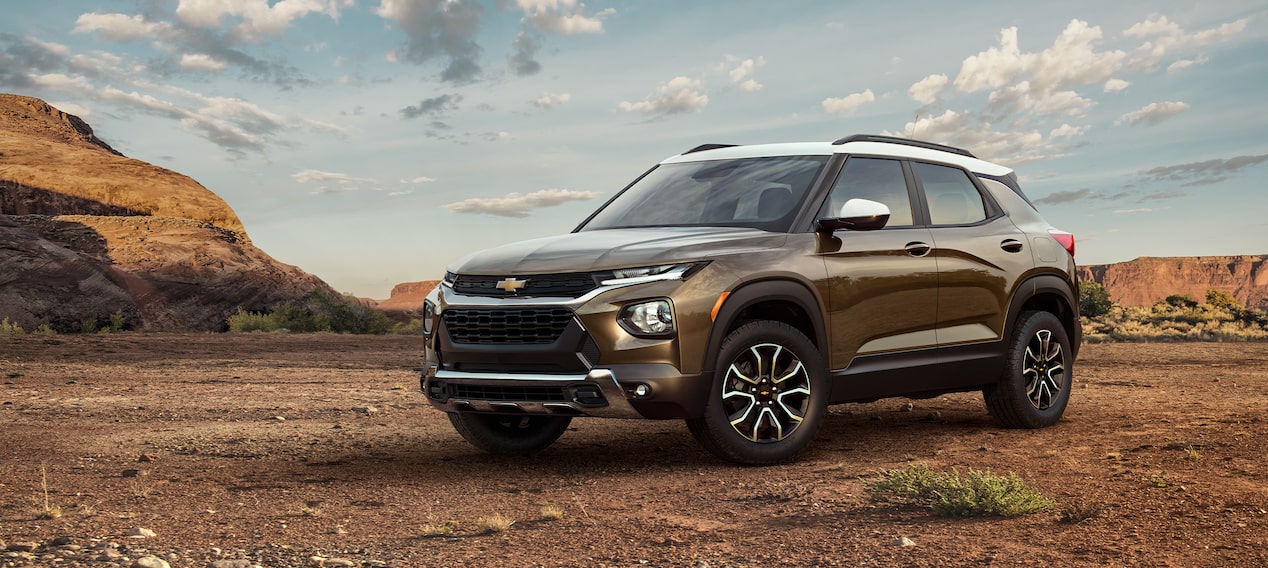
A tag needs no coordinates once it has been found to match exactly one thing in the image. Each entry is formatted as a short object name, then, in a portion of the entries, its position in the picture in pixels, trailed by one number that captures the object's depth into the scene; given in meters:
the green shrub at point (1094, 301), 40.50
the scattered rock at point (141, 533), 4.84
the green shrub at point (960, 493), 5.16
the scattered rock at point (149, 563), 4.26
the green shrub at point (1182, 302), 48.91
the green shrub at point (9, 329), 23.38
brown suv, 6.04
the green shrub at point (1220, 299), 54.78
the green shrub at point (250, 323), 28.94
